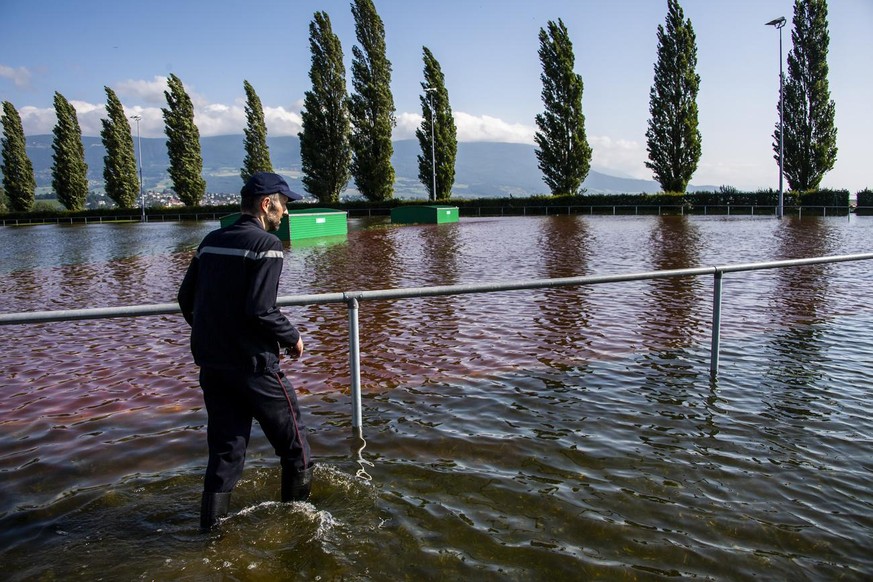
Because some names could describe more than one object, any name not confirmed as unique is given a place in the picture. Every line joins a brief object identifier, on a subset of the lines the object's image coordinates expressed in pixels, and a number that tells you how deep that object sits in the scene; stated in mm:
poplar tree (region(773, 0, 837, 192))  47969
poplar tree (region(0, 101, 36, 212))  67062
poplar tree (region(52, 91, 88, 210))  67250
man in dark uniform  3127
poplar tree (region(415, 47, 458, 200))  58406
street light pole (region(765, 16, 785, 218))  36938
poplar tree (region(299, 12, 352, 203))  59656
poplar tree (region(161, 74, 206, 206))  65312
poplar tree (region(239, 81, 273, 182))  68875
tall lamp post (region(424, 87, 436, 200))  53000
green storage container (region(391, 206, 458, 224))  39856
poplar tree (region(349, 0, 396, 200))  57156
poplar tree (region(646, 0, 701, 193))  50938
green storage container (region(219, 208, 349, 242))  27578
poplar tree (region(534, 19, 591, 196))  54625
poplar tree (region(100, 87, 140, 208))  68250
